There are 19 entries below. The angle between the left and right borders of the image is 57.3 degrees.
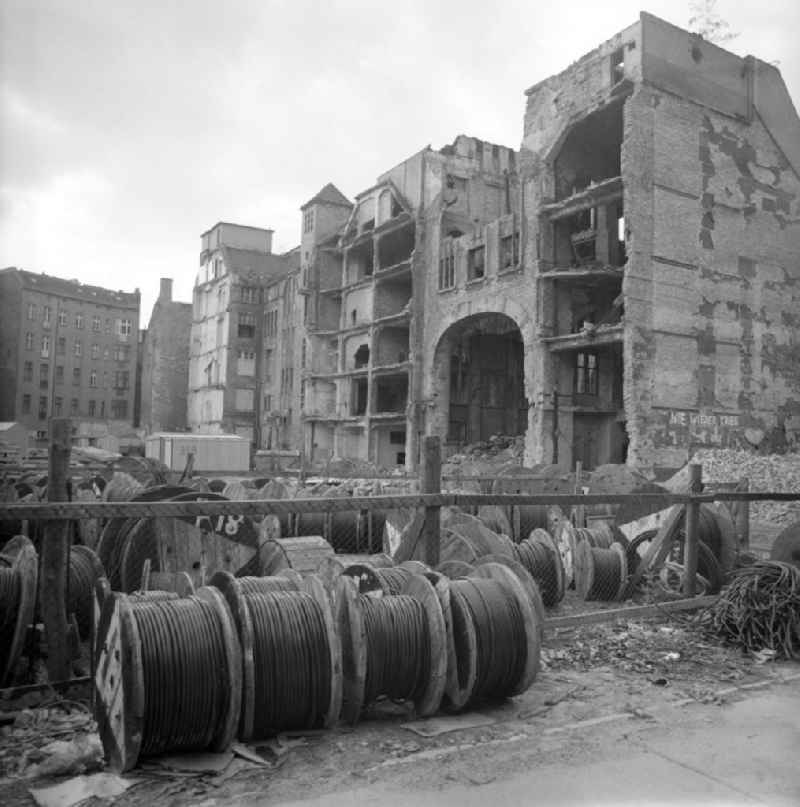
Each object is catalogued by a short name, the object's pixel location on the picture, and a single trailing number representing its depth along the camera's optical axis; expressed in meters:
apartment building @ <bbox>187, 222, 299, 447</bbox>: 59.38
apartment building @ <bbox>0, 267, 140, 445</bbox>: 62.91
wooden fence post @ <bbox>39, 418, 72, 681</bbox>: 4.57
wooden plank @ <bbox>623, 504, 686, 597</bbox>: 7.72
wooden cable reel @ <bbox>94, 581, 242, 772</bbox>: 3.67
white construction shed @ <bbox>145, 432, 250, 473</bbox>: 42.38
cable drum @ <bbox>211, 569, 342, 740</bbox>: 4.07
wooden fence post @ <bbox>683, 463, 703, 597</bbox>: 7.40
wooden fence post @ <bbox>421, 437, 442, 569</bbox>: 5.81
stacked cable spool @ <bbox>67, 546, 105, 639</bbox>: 5.75
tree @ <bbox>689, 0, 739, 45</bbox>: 31.59
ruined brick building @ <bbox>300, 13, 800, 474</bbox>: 28.36
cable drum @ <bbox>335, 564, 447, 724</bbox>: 4.37
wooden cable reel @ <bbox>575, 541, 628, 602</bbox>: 8.37
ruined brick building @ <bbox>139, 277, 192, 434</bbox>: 71.75
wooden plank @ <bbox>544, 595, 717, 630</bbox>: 6.18
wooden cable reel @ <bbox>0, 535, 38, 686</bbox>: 4.78
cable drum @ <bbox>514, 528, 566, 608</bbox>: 7.82
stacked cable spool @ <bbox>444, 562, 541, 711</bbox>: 4.56
